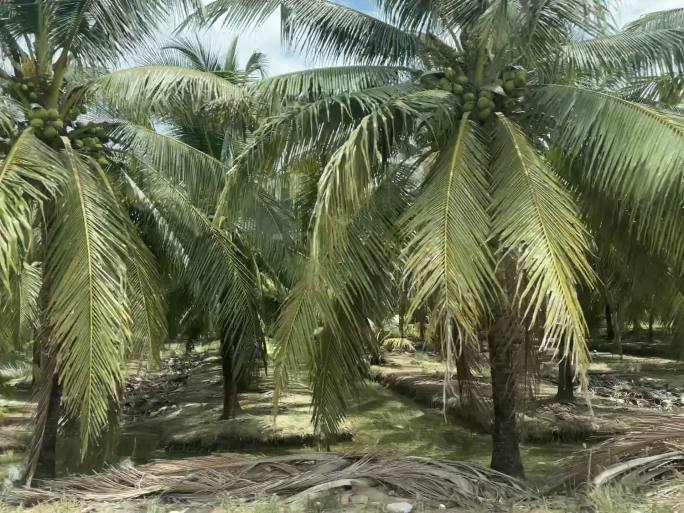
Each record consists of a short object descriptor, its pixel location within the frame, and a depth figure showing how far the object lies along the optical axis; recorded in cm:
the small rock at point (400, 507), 475
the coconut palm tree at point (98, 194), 557
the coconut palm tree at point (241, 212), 809
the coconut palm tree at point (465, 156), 504
